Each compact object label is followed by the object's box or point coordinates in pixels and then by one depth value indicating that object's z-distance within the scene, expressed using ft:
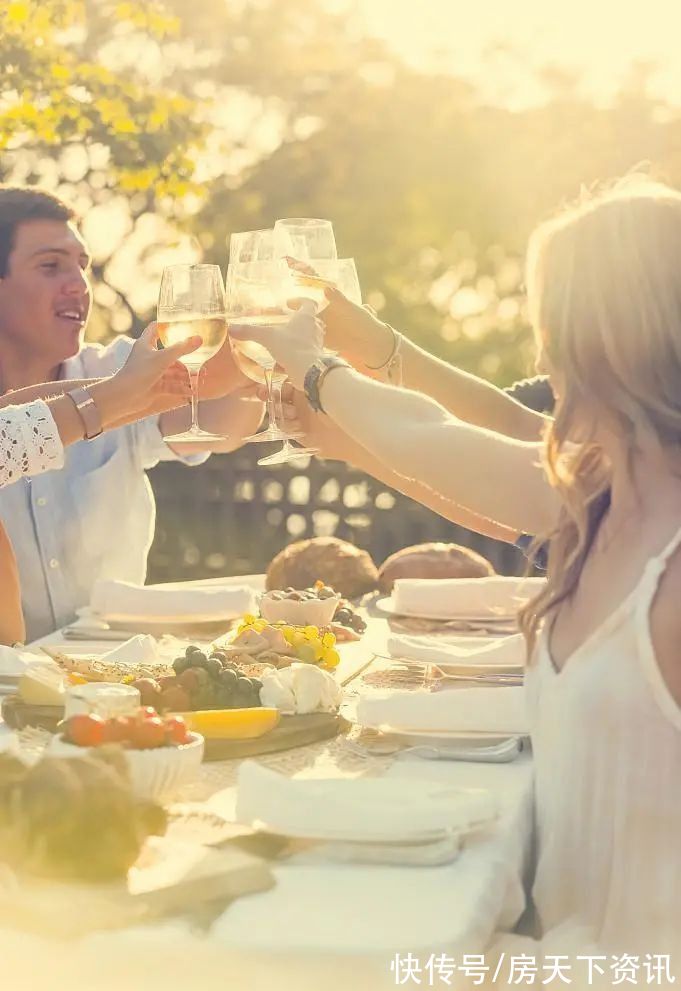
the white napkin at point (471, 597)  11.45
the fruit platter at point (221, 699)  7.47
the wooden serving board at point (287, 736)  7.34
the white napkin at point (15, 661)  8.88
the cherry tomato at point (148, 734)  6.07
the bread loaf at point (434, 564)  13.41
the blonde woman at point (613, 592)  6.31
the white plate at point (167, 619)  11.37
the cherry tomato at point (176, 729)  6.23
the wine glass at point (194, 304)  8.82
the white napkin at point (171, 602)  11.43
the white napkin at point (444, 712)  7.61
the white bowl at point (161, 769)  5.99
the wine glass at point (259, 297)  8.48
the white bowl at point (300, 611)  10.91
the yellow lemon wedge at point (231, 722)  7.41
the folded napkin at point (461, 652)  9.30
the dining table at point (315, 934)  4.91
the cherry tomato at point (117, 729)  5.95
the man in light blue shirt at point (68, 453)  14.15
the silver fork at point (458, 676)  9.09
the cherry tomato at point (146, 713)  6.11
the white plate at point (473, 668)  9.21
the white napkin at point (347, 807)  5.74
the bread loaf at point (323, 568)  13.42
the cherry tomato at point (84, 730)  5.77
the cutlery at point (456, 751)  7.39
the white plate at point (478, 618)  11.40
